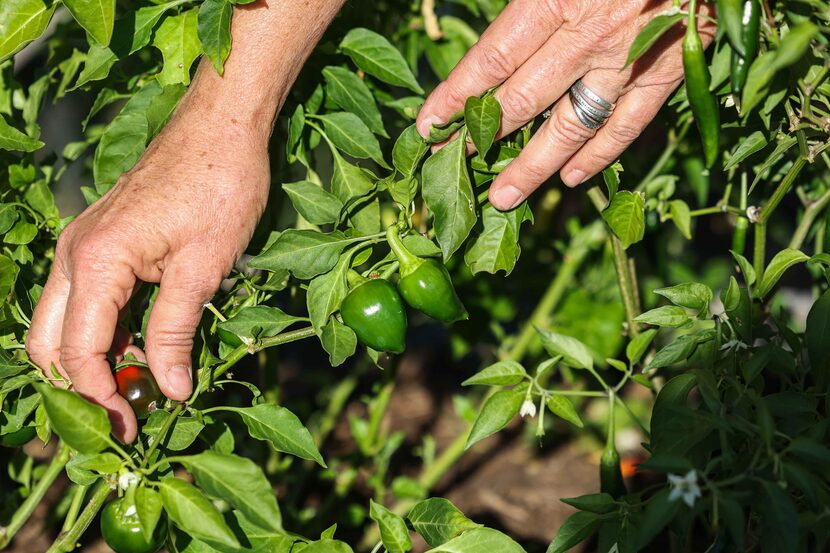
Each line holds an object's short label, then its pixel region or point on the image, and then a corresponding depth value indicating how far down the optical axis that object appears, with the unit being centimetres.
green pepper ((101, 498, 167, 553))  68
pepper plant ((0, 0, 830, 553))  66
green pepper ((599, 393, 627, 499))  77
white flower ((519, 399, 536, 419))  75
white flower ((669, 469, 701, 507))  64
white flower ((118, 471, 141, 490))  68
